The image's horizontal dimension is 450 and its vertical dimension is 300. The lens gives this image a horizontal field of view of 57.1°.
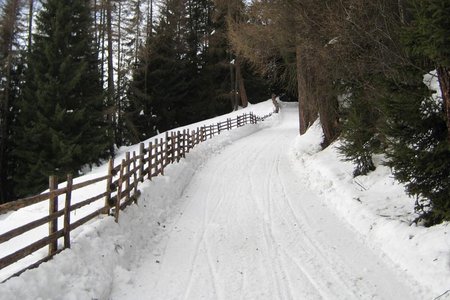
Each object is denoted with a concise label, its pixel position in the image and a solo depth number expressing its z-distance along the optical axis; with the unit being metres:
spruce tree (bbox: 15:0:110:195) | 21.92
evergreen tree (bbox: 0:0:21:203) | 24.69
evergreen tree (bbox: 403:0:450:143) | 5.04
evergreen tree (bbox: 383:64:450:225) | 6.25
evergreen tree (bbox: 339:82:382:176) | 10.13
